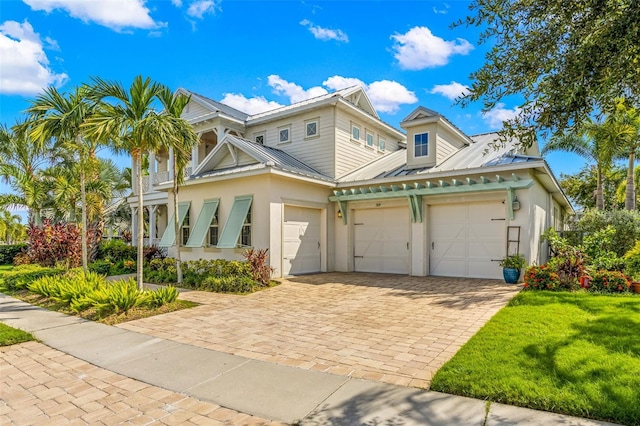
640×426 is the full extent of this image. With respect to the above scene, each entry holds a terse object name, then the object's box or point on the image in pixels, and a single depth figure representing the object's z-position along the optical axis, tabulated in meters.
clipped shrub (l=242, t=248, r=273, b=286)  11.05
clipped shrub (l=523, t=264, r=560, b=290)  9.27
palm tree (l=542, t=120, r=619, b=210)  20.54
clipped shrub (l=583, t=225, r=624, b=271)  10.42
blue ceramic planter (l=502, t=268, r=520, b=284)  10.70
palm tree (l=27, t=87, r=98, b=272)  9.52
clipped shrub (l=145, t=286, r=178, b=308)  8.13
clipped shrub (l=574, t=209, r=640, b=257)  13.06
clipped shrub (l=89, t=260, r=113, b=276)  13.91
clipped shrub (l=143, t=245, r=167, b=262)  16.86
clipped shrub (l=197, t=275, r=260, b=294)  10.32
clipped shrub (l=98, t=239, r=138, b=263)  18.31
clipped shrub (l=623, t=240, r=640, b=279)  9.47
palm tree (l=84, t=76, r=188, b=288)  8.55
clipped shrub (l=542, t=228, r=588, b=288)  9.27
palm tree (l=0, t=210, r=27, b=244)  28.76
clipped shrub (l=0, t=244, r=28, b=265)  21.09
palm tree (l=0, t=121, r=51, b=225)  17.33
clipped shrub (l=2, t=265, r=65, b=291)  10.96
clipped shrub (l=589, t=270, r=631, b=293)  8.78
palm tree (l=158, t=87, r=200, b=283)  9.36
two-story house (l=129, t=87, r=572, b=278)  11.95
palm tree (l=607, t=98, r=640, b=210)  15.10
